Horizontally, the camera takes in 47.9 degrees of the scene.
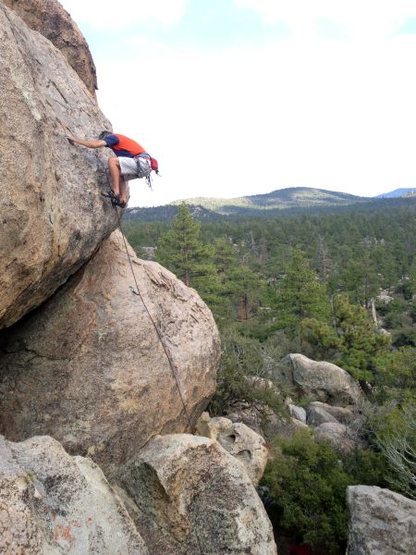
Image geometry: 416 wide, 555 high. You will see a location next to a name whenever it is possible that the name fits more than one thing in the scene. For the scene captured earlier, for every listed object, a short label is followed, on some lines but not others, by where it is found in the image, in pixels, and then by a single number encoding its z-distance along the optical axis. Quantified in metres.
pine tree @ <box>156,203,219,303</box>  32.03
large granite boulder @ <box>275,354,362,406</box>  23.62
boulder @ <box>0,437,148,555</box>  4.27
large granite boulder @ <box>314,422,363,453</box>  13.14
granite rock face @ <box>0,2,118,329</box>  5.39
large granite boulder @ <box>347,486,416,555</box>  8.55
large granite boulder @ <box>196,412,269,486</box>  10.91
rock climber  7.54
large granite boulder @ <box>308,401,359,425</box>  19.23
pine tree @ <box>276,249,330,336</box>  33.31
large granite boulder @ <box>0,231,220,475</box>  7.56
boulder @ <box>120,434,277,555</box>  6.65
